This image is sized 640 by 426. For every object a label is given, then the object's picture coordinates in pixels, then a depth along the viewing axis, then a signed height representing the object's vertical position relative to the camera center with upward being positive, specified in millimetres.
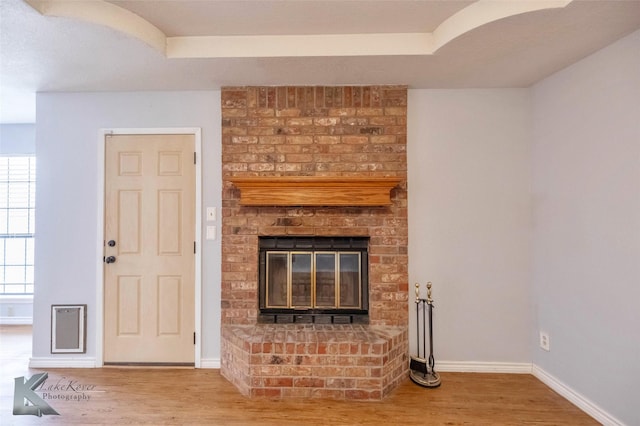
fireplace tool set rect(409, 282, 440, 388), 2345 -1092
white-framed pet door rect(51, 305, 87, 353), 2627 -917
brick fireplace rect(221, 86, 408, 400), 2555 +447
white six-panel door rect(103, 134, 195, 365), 2633 -232
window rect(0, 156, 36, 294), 3865 +22
